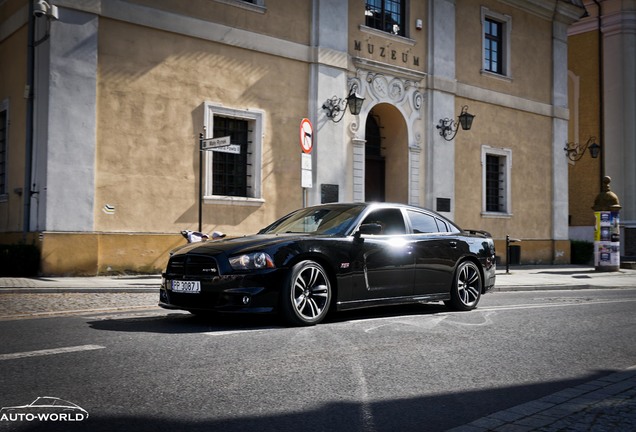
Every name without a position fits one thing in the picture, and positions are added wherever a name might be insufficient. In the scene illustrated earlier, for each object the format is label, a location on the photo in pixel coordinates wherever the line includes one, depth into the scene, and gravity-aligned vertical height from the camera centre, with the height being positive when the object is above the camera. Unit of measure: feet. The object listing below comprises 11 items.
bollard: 62.34 -1.53
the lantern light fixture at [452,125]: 68.69 +11.16
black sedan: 24.27 -1.16
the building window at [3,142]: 53.57 +6.92
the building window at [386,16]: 65.98 +21.15
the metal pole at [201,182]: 49.52 +3.74
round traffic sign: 45.14 +6.41
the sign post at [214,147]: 45.03 +5.79
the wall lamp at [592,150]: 81.05 +10.53
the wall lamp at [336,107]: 60.95 +11.16
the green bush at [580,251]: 86.53 -1.59
